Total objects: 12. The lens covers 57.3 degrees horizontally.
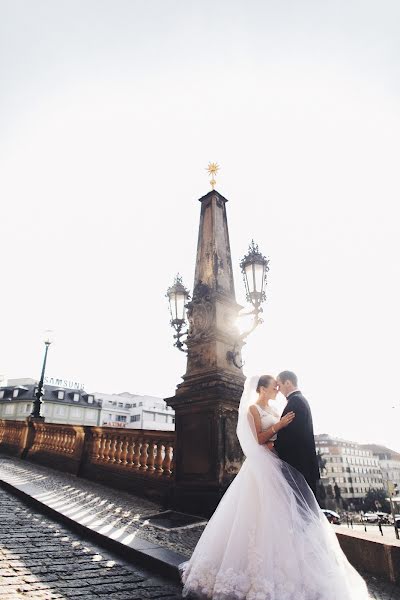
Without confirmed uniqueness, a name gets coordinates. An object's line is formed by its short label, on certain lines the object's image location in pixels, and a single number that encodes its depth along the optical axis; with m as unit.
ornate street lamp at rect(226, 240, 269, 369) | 6.84
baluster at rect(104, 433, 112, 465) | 8.59
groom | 3.37
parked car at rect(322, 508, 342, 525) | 34.08
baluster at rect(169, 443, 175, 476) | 6.56
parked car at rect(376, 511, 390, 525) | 62.83
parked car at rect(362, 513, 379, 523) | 65.88
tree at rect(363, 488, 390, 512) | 98.88
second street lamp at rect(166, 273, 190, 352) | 7.87
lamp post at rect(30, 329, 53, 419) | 14.08
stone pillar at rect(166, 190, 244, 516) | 5.86
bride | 2.74
